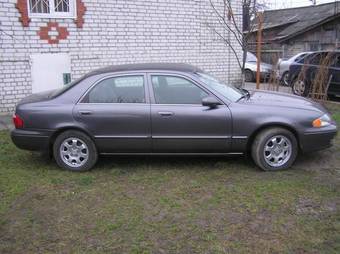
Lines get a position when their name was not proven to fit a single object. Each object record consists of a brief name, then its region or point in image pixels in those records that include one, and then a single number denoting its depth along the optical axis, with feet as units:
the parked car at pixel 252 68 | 64.35
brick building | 32.86
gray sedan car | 18.74
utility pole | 34.83
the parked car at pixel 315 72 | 39.30
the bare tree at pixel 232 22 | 41.09
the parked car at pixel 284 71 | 50.65
